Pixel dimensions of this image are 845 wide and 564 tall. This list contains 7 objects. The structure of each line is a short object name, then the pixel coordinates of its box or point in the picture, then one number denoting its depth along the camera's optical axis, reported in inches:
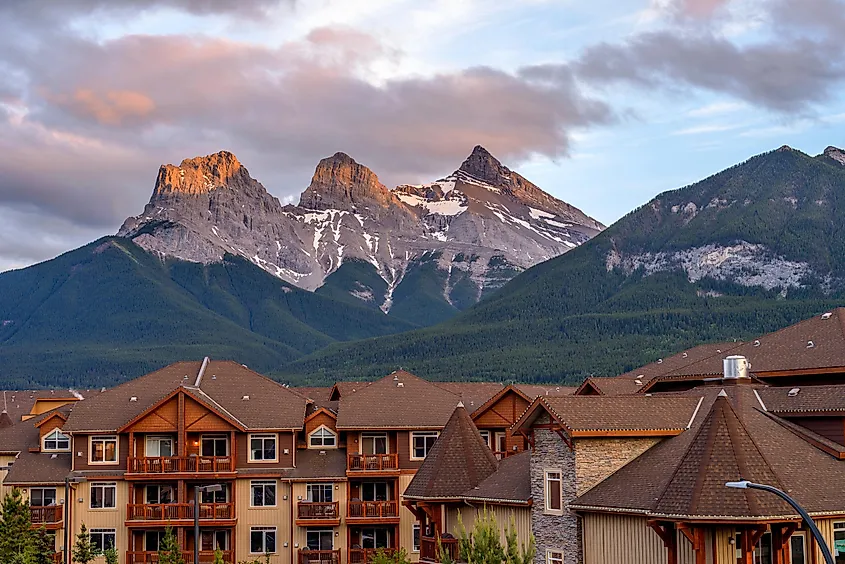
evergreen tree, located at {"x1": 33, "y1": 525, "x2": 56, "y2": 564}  2367.6
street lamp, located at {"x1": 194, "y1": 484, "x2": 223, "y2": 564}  1755.7
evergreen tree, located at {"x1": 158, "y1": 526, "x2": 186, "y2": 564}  2053.4
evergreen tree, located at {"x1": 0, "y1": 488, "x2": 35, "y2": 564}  2196.1
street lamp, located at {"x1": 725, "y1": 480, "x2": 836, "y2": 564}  1087.6
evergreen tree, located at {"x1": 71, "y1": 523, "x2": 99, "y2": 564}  2397.3
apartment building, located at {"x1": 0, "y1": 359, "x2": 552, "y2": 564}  2556.6
